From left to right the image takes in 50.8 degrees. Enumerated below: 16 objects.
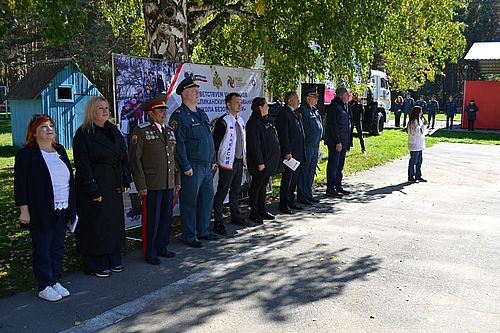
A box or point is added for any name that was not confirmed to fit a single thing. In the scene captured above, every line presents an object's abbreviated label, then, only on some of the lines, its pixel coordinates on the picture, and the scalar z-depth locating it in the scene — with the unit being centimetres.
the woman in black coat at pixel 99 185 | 513
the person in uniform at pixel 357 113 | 1573
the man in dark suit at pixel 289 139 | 818
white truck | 2275
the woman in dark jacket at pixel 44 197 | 463
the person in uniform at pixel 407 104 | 2818
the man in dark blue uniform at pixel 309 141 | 896
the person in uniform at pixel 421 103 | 2773
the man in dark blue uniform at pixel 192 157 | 630
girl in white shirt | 1147
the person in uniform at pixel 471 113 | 2609
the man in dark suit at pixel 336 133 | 969
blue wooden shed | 1783
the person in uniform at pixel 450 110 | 2681
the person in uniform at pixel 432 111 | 2758
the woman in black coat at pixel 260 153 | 756
